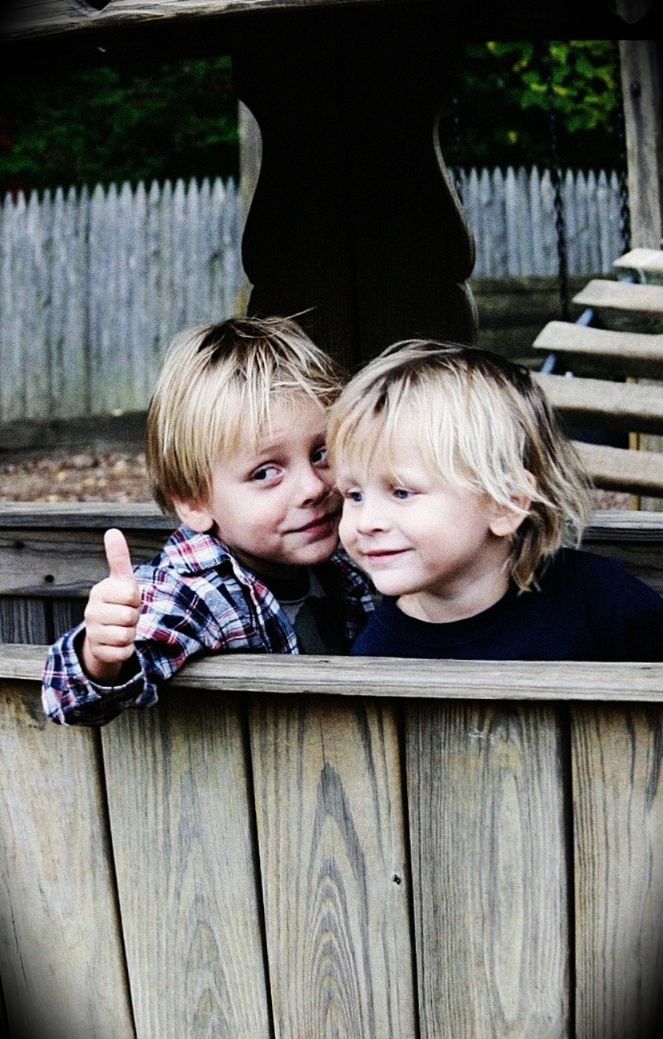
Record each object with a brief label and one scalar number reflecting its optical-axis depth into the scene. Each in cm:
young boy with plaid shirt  183
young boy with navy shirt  171
